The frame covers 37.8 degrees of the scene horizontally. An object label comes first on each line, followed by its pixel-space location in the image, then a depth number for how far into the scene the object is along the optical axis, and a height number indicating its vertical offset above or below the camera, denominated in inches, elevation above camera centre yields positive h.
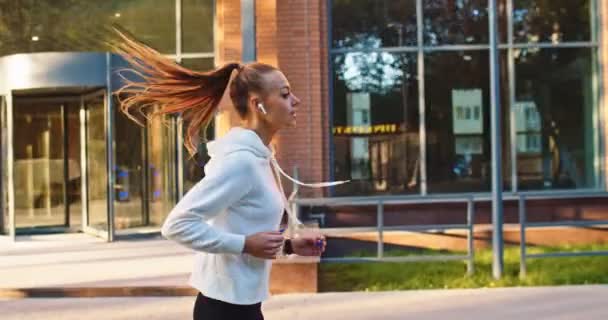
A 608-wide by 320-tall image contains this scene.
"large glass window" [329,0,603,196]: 562.6 +39.4
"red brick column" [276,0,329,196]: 555.2 +51.7
